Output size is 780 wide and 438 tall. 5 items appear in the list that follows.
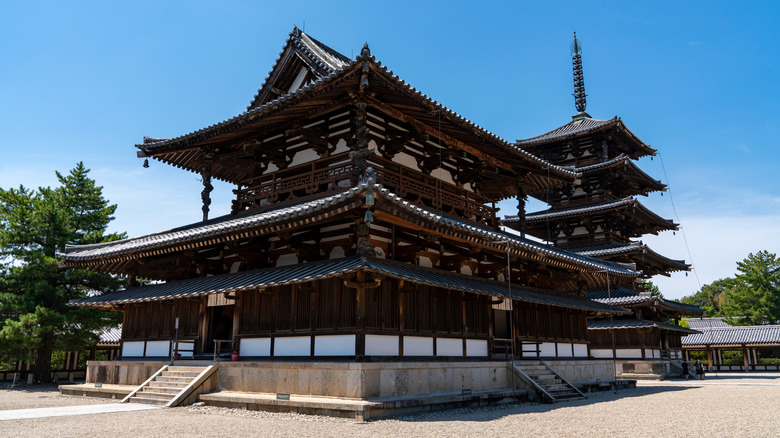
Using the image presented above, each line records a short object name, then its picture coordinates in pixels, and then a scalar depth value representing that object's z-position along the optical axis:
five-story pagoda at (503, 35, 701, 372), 32.00
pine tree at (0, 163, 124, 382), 25.66
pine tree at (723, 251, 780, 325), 55.66
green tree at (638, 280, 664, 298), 67.68
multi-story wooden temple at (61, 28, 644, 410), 13.74
